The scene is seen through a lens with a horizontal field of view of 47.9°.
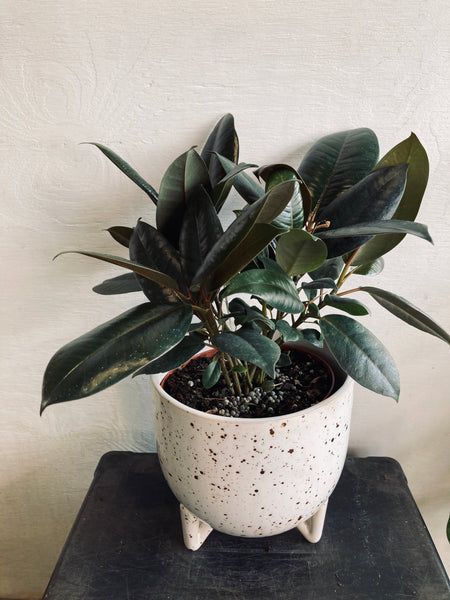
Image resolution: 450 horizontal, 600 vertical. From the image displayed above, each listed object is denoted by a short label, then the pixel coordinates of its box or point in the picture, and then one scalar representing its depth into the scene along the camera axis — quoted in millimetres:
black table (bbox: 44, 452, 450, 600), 738
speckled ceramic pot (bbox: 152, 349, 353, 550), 630
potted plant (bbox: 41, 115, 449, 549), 523
